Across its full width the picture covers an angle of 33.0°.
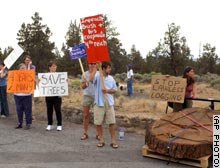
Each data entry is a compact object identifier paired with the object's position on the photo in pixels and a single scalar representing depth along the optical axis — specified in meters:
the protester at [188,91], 8.87
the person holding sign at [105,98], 7.85
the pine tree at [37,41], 46.59
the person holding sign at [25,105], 10.01
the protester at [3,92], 11.55
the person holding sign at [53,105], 9.70
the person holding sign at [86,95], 8.51
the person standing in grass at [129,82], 19.25
